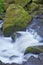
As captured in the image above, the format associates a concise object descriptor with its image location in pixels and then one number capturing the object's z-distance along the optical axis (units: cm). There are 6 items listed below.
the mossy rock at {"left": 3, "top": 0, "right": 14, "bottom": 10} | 1888
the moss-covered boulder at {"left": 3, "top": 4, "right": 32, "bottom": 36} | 1202
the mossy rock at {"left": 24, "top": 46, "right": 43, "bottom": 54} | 866
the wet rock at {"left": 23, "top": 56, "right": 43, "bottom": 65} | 768
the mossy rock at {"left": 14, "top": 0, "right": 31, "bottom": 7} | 1853
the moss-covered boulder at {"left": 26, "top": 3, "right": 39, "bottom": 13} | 1743
